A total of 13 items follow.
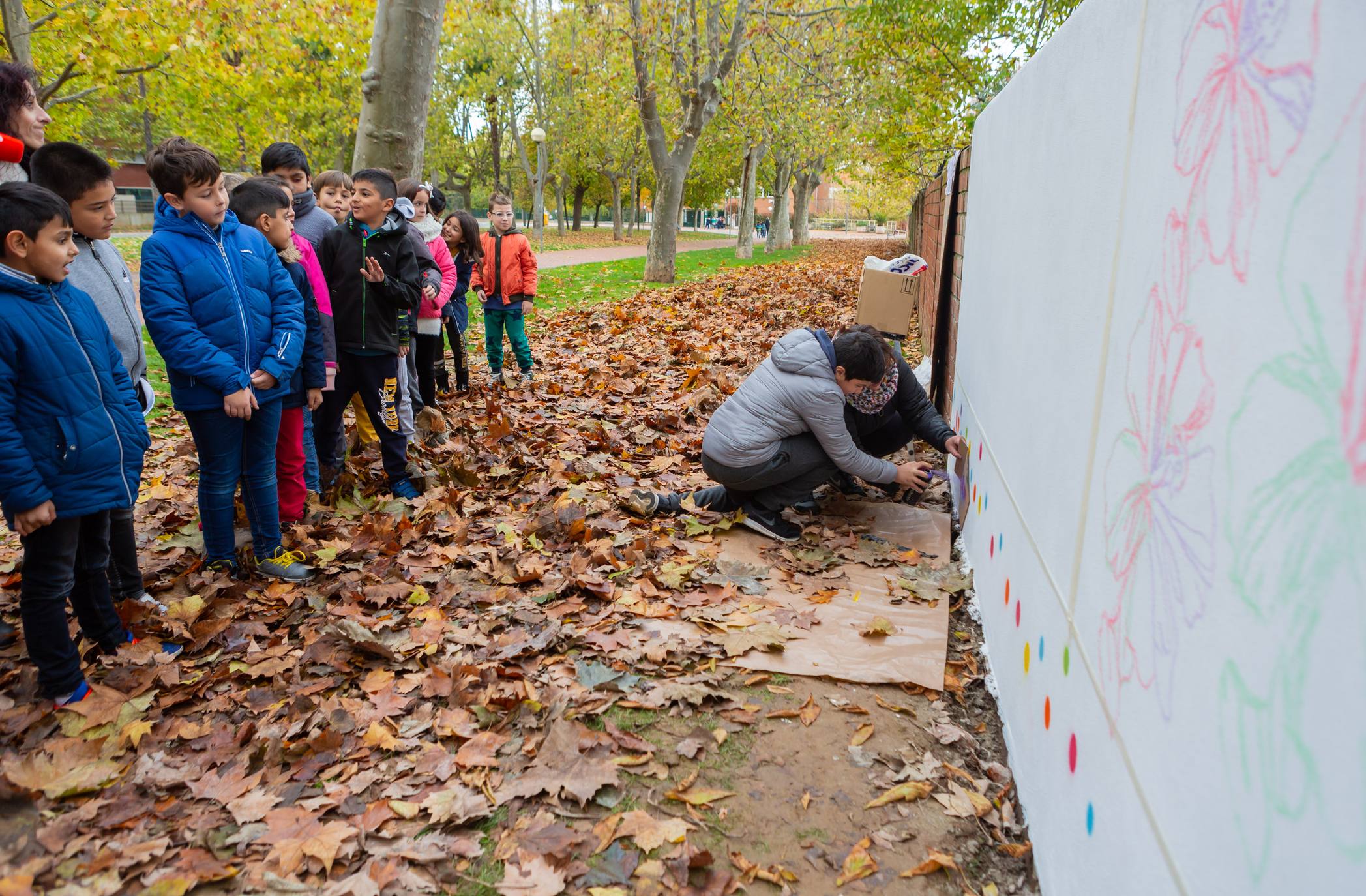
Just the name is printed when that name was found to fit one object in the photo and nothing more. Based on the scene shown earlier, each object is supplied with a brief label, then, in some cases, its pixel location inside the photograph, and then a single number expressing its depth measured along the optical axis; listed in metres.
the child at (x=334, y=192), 5.73
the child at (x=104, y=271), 3.24
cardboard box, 8.67
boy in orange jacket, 7.84
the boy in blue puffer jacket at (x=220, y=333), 3.54
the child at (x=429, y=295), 6.41
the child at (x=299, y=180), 5.04
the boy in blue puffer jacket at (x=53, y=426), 2.74
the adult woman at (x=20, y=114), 3.37
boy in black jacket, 4.89
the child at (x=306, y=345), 4.20
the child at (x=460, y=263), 7.49
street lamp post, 29.48
